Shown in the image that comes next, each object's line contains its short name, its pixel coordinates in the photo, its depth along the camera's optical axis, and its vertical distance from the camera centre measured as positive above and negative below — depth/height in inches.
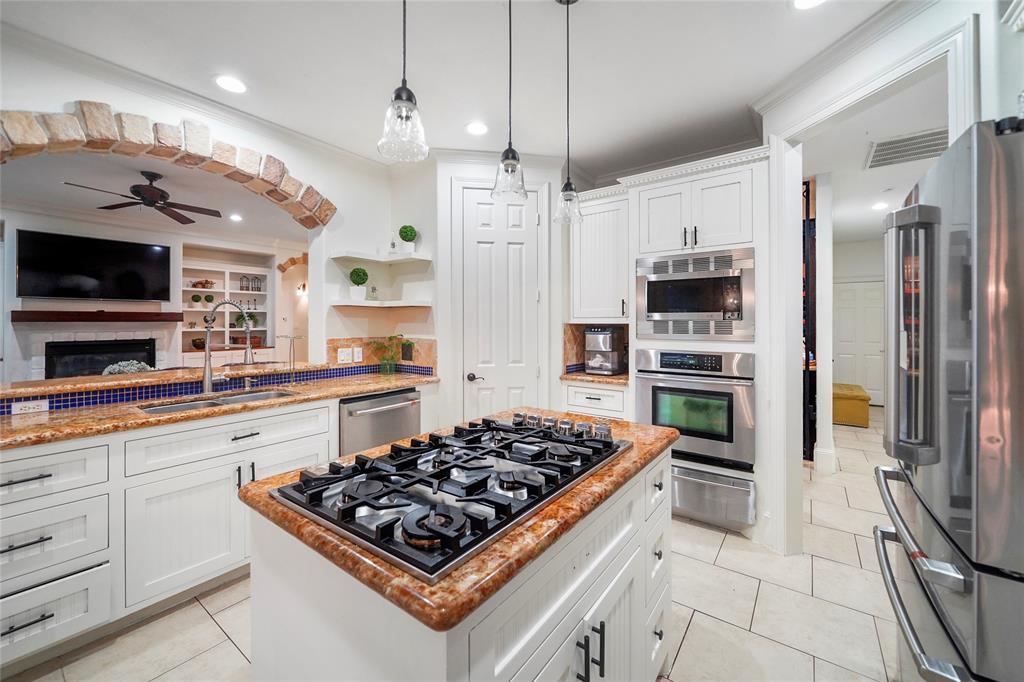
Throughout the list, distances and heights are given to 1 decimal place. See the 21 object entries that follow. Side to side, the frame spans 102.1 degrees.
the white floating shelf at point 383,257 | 126.0 +26.2
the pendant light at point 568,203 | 68.7 +23.1
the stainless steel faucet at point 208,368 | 98.5 -6.5
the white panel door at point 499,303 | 128.3 +12.0
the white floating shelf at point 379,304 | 126.3 +11.4
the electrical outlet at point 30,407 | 77.8 -12.7
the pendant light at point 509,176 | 59.6 +24.1
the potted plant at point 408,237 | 129.6 +32.7
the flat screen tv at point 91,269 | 191.0 +36.2
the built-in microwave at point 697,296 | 101.3 +12.0
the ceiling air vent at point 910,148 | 117.7 +58.5
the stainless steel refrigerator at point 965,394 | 33.3 -4.6
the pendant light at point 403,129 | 46.3 +24.6
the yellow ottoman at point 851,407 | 209.8 -33.3
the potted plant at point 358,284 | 129.2 +18.0
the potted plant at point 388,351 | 137.1 -3.3
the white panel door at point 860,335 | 258.8 +4.4
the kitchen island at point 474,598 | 26.9 -20.6
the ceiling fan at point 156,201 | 154.3 +55.3
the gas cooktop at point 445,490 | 30.4 -14.3
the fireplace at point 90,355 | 201.3 -7.4
